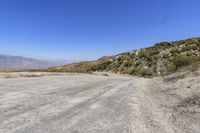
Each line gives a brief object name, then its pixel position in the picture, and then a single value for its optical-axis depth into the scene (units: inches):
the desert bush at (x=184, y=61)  814.4
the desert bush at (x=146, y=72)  947.6
